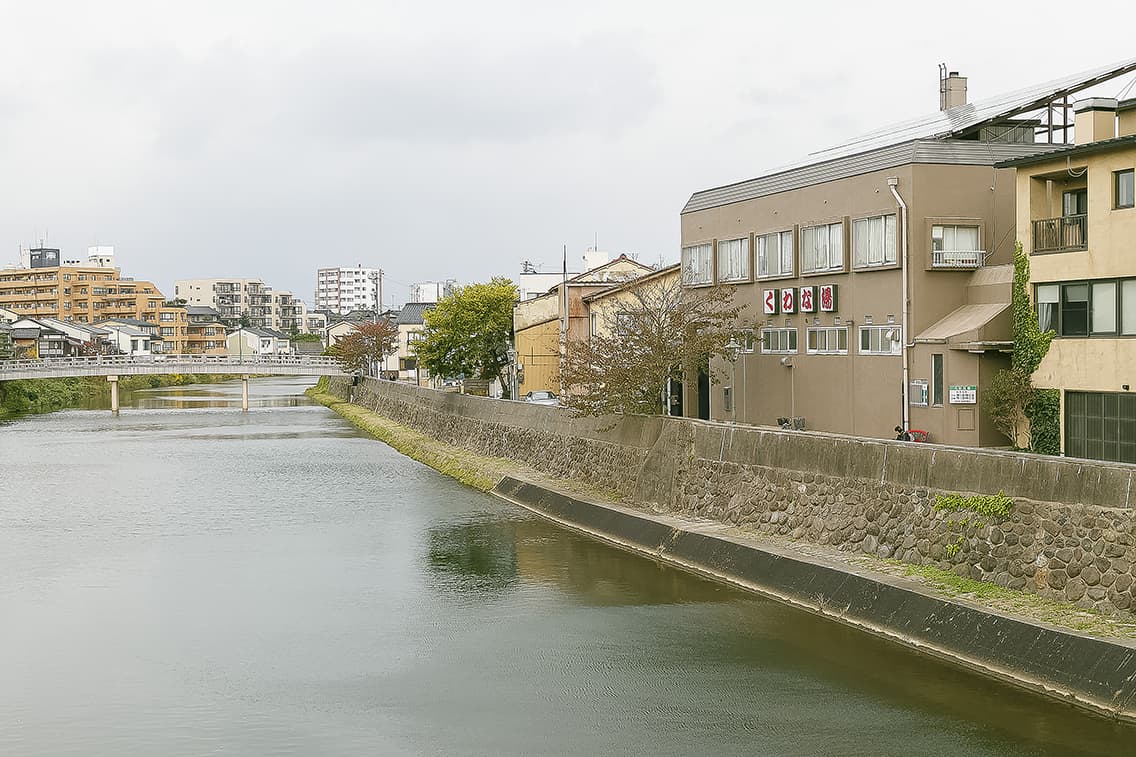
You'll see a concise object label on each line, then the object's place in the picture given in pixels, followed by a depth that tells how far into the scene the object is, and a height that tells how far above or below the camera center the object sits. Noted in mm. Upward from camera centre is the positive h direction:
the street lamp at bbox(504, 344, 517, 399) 48062 +365
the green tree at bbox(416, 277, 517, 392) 57781 +1960
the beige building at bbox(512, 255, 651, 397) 43750 +2184
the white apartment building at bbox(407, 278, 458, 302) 142375 +10319
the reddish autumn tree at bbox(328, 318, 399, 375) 83812 +2064
